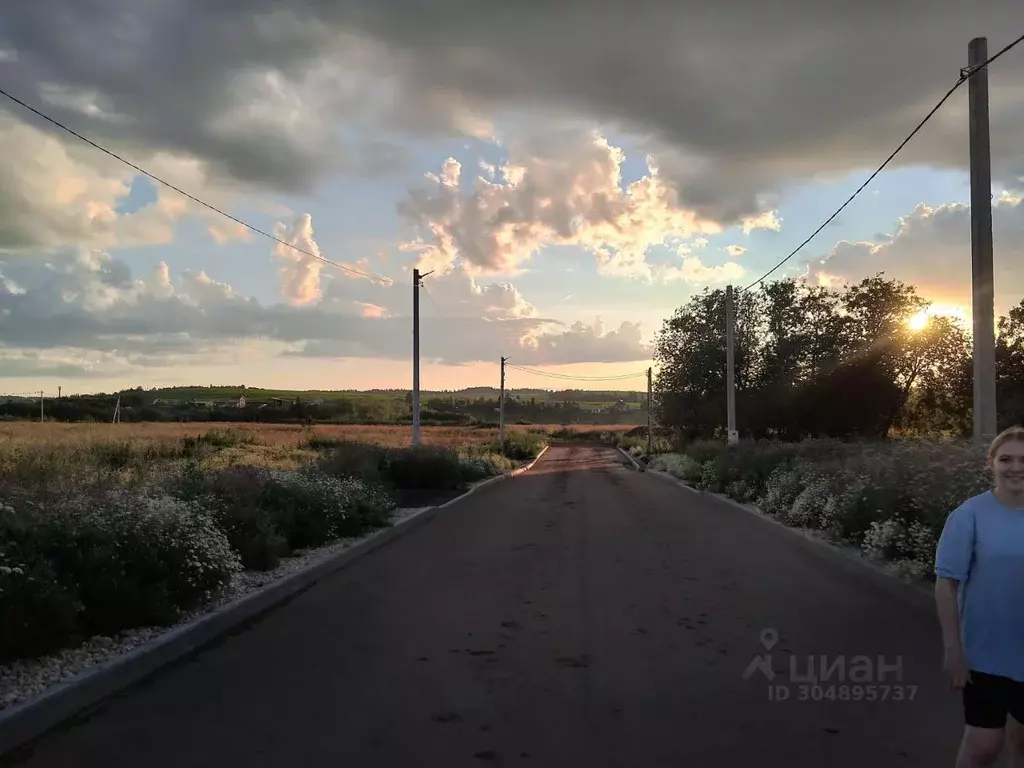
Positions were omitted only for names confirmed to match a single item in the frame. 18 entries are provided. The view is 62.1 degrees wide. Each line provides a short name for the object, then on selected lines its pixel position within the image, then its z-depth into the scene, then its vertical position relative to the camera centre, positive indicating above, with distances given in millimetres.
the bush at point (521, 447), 53750 -2248
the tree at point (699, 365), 42406 +2603
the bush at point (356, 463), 18406 -1234
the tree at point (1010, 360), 37969 +2788
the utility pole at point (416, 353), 28406 +2000
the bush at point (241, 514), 10109 -1285
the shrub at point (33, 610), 5691 -1415
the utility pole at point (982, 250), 10750 +2192
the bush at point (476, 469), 29453 -2097
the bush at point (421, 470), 24688 -1708
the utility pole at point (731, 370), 26547 +1469
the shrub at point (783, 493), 16467 -1500
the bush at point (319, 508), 12273 -1526
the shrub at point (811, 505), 14188 -1495
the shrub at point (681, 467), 28917 -2004
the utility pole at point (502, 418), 52931 -336
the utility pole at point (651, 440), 54353 -1739
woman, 3225 -713
